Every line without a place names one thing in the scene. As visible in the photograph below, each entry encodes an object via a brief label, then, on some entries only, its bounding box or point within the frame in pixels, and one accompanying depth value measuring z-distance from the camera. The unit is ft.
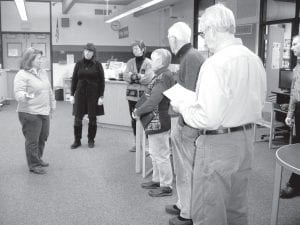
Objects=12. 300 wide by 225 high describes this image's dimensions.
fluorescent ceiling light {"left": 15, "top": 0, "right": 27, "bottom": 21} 24.30
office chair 17.43
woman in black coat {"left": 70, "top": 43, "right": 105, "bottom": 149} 16.01
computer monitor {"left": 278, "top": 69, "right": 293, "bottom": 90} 19.36
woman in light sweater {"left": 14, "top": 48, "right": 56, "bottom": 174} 12.42
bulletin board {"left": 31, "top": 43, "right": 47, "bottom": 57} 38.03
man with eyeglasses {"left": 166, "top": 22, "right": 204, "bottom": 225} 8.27
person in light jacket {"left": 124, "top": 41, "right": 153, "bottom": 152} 15.34
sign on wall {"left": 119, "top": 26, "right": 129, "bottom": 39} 40.32
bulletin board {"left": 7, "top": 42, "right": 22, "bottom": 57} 37.29
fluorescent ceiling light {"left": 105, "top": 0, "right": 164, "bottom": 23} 22.18
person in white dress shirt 5.61
